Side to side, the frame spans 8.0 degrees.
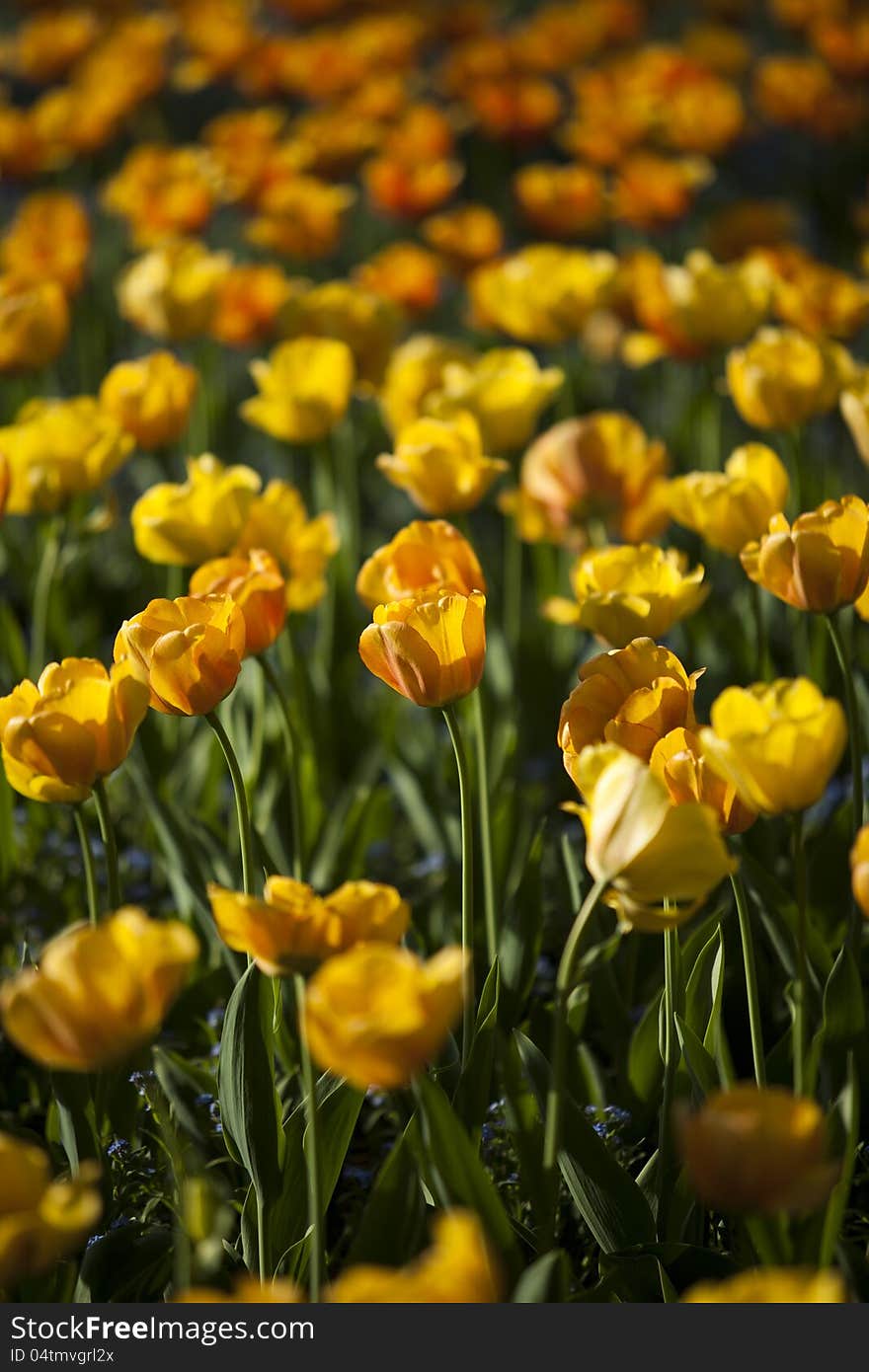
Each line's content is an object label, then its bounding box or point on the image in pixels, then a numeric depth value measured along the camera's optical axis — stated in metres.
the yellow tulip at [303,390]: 3.22
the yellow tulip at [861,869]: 2.57
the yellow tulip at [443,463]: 2.99
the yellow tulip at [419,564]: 2.81
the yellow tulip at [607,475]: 3.13
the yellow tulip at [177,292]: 3.51
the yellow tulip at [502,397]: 3.16
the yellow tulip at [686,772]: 2.65
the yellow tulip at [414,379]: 3.23
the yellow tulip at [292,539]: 2.96
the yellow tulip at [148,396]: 3.17
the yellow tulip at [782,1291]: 2.49
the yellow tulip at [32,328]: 3.31
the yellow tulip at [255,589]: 2.82
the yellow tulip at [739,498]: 2.90
